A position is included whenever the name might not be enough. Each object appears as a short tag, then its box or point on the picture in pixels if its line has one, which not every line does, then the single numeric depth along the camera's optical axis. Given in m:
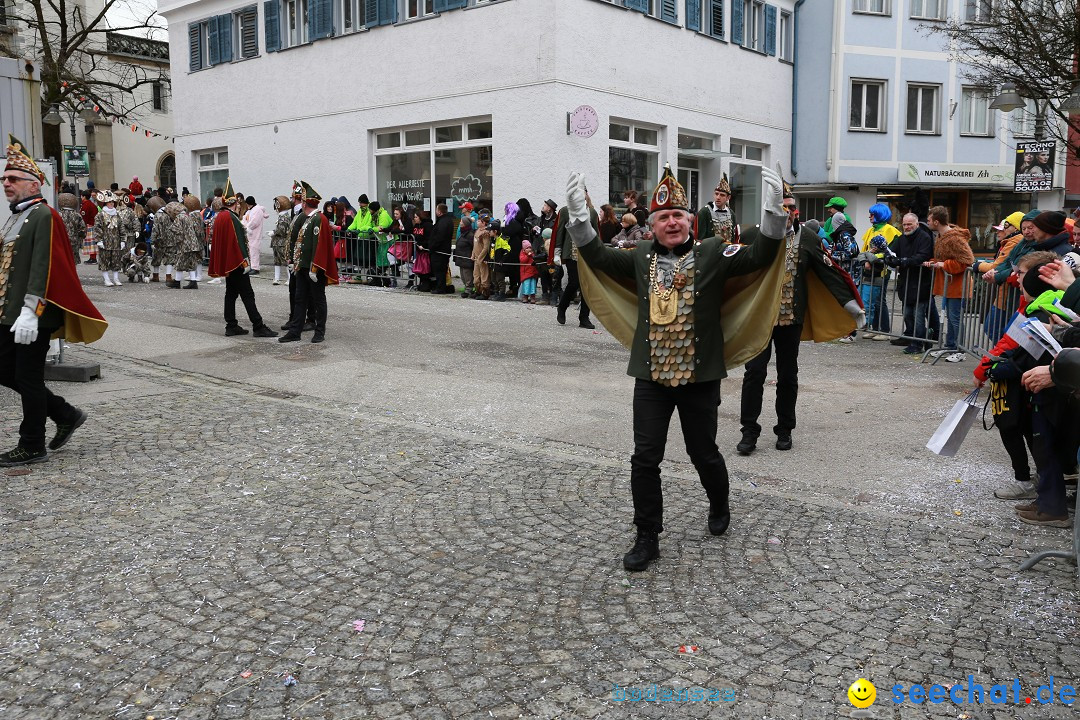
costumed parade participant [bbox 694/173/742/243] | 9.79
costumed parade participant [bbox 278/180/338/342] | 11.56
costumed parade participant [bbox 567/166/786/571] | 4.79
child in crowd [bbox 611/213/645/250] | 13.88
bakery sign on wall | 28.42
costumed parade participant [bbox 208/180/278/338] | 12.01
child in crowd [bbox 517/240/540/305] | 16.22
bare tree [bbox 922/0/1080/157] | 16.11
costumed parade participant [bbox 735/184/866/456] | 6.77
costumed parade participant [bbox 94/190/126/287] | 18.22
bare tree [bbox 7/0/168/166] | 29.50
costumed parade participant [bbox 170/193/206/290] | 18.34
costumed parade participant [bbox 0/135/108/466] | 6.26
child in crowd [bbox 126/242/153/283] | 19.47
